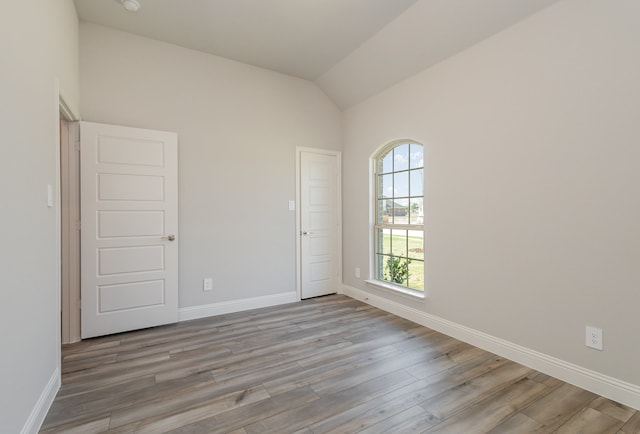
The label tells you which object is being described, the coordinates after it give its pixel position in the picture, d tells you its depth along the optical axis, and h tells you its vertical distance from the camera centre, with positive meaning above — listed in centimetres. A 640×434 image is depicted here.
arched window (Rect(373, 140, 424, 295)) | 351 -1
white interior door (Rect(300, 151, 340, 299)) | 429 -13
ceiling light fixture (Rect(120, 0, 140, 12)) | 270 +187
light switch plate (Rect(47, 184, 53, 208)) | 198 +13
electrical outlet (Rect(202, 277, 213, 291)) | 358 -81
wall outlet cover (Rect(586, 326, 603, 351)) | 206 -83
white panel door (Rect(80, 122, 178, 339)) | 296 -14
